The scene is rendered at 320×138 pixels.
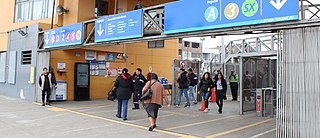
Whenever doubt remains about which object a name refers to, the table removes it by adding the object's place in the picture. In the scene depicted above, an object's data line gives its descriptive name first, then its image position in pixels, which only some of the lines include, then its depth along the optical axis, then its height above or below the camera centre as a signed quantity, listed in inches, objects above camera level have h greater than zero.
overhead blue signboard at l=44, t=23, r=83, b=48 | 404.8 +61.4
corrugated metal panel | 187.2 -5.2
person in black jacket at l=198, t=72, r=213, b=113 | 394.6 -14.3
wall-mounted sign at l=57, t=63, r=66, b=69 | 535.3 +16.8
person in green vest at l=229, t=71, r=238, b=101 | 583.3 -18.1
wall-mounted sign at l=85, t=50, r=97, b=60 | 577.8 +42.4
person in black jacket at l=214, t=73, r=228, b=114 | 397.7 -22.9
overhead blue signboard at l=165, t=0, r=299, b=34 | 195.0 +52.1
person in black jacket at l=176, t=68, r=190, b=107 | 455.8 -11.8
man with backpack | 474.8 -7.0
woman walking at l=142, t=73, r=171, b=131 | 283.9 -23.5
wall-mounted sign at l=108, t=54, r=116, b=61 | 611.2 +40.6
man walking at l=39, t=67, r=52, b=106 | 469.7 -15.1
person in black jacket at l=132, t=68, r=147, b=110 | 433.1 -17.0
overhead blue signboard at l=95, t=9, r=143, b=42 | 315.4 +60.5
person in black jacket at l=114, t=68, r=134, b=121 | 335.3 -15.9
